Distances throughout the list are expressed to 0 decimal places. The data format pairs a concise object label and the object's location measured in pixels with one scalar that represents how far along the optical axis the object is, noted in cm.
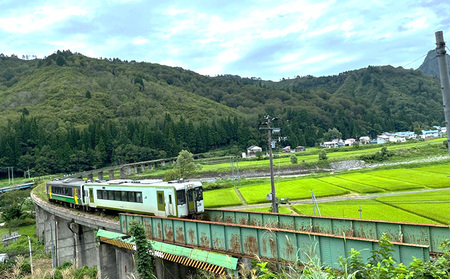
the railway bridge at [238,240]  967
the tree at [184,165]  6372
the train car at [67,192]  2914
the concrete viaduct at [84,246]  1863
